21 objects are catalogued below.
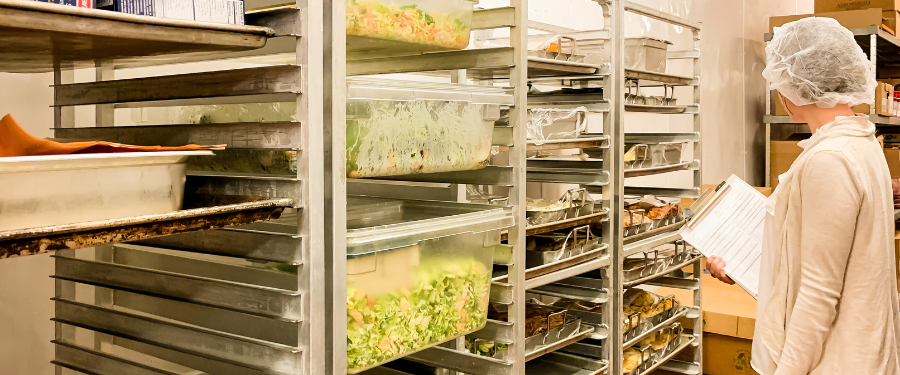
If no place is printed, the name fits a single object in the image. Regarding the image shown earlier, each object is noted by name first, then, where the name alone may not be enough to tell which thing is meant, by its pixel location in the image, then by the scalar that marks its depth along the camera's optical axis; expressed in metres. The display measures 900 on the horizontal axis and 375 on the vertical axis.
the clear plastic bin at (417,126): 1.58
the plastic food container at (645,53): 2.75
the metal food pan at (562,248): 2.24
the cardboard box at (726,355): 3.38
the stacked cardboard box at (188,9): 1.17
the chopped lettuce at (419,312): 1.57
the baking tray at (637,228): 2.67
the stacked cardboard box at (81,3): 1.09
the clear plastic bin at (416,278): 1.56
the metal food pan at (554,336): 2.16
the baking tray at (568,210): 2.17
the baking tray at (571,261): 2.16
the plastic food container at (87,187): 1.02
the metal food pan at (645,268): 2.70
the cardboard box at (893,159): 5.08
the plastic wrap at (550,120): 2.33
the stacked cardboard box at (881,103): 4.57
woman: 1.78
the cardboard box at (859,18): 4.53
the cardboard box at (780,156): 4.99
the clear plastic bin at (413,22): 1.59
